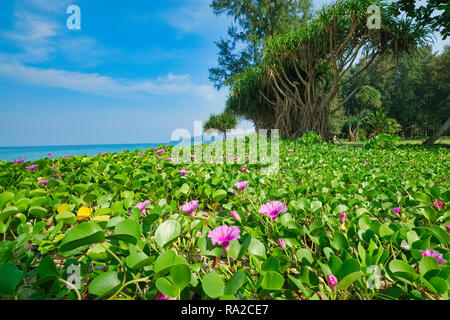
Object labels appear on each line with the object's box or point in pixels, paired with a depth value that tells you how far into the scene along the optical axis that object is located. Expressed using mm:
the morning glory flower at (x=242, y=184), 1321
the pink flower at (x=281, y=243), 775
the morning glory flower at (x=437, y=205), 1254
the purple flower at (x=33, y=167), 2043
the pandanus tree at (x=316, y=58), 7504
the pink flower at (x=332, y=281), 568
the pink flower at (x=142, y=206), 1038
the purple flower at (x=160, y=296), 550
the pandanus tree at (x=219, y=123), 33875
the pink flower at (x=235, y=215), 936
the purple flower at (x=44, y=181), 1489
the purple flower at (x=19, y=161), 2350
